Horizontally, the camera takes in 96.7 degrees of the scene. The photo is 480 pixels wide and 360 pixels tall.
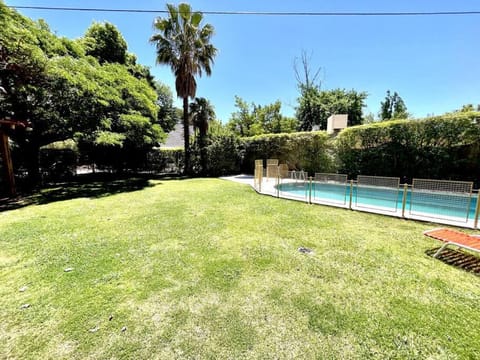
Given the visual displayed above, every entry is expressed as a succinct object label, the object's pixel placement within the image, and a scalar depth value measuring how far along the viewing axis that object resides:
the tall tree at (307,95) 24.64
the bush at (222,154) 16.73
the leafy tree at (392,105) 31.19
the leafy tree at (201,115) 17.19
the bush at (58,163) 13.86
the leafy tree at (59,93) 7.34
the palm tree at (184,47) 14.27
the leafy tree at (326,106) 23.44
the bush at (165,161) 19.30
